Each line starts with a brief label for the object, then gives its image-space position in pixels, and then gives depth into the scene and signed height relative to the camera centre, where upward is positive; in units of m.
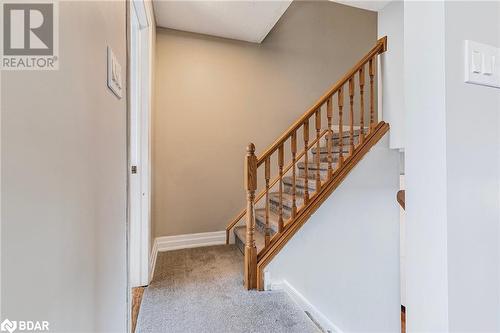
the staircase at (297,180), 1.95 -0.15
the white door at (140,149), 1.92 +0.13
